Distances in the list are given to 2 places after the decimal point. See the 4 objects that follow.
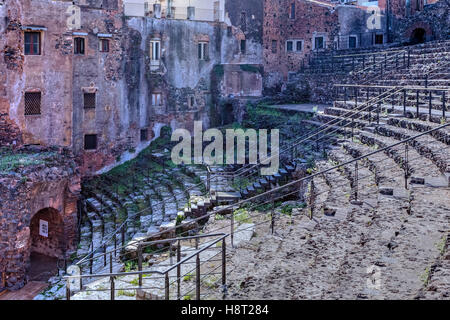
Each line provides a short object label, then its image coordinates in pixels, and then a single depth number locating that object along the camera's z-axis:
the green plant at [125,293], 10.10
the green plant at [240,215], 13.26
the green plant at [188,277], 9.12
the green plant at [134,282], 10.36
